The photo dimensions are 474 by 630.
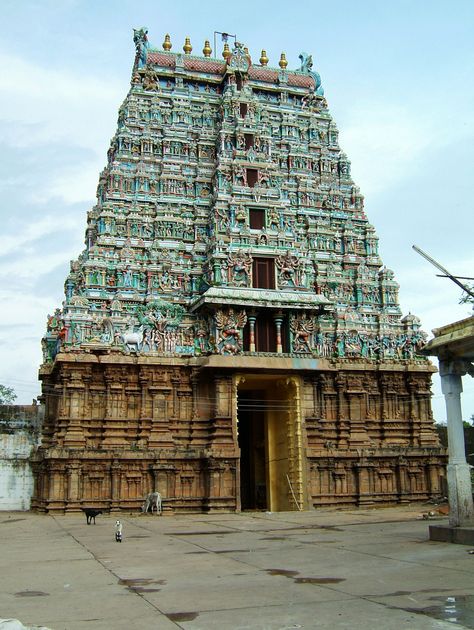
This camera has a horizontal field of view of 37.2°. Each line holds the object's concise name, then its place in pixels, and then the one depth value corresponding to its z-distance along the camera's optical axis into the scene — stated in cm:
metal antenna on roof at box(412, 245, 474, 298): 1736
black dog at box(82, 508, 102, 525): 2699
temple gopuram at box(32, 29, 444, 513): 3491
